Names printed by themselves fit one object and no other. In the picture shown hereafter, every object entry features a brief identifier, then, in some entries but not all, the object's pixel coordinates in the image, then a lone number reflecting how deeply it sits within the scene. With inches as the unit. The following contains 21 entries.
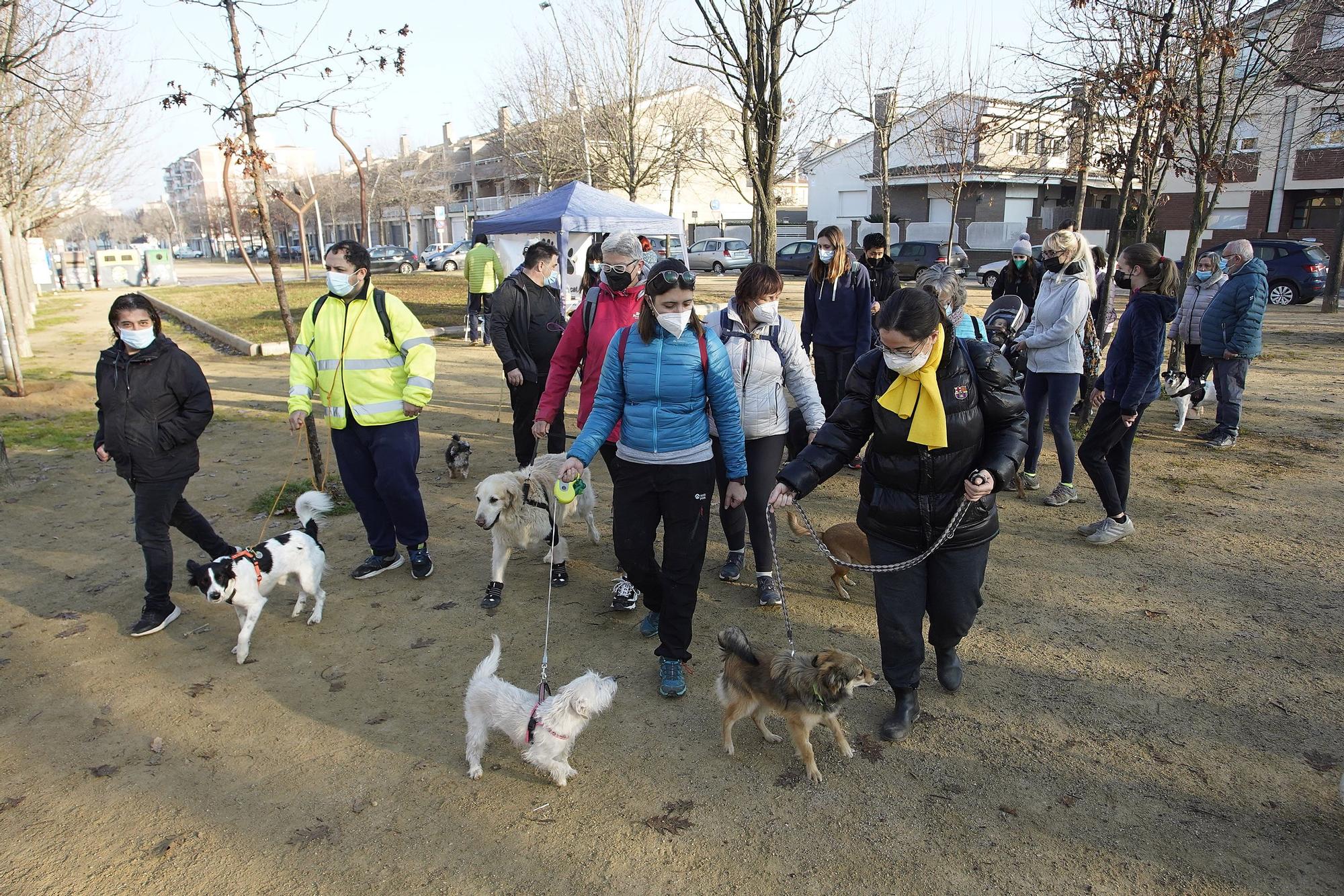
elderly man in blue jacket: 278.7
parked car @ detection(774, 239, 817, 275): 1235.9
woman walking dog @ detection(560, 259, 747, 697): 137.4
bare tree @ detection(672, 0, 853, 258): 359.6
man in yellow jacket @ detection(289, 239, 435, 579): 176.4
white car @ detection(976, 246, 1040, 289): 1075.9
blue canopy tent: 560.1
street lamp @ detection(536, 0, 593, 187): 924.0
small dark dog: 272.7
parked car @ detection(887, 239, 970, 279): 1104.8
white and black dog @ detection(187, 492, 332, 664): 157.6
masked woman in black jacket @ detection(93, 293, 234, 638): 162.9
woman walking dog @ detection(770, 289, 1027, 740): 119.1
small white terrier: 116.5
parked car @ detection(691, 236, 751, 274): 1337.4
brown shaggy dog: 118.4
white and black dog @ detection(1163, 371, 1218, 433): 314.2
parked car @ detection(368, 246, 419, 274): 1611.7
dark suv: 749.3
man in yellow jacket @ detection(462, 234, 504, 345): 539.5
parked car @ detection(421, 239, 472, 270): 1513.3
